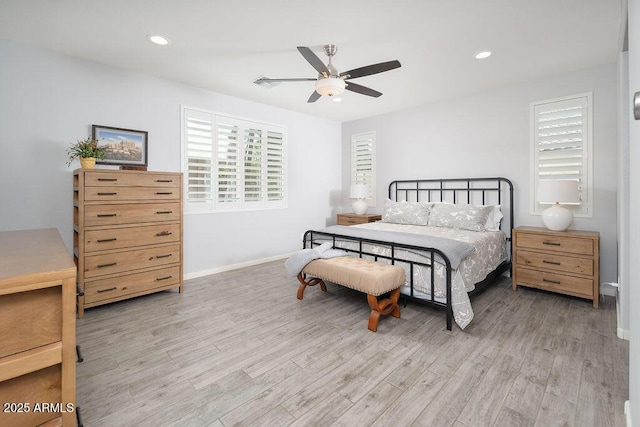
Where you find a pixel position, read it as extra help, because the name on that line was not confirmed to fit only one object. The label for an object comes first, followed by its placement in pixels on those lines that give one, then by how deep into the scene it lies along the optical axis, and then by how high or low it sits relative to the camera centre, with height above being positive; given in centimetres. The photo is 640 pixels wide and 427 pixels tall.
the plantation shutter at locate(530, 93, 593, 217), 342 +82
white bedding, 252 -53
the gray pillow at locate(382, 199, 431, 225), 423 -1
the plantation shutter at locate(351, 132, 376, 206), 555 +100
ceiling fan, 257 +125
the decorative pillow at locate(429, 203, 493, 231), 375 -4
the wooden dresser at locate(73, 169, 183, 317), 285 -22
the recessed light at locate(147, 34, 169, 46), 271 +161
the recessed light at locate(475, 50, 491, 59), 299 +162
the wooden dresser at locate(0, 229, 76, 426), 91 -43
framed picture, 330 +78
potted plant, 292 +60
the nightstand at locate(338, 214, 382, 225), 517 -11
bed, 260 -27
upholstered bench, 250 -58
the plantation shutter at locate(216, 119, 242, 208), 429 +71
